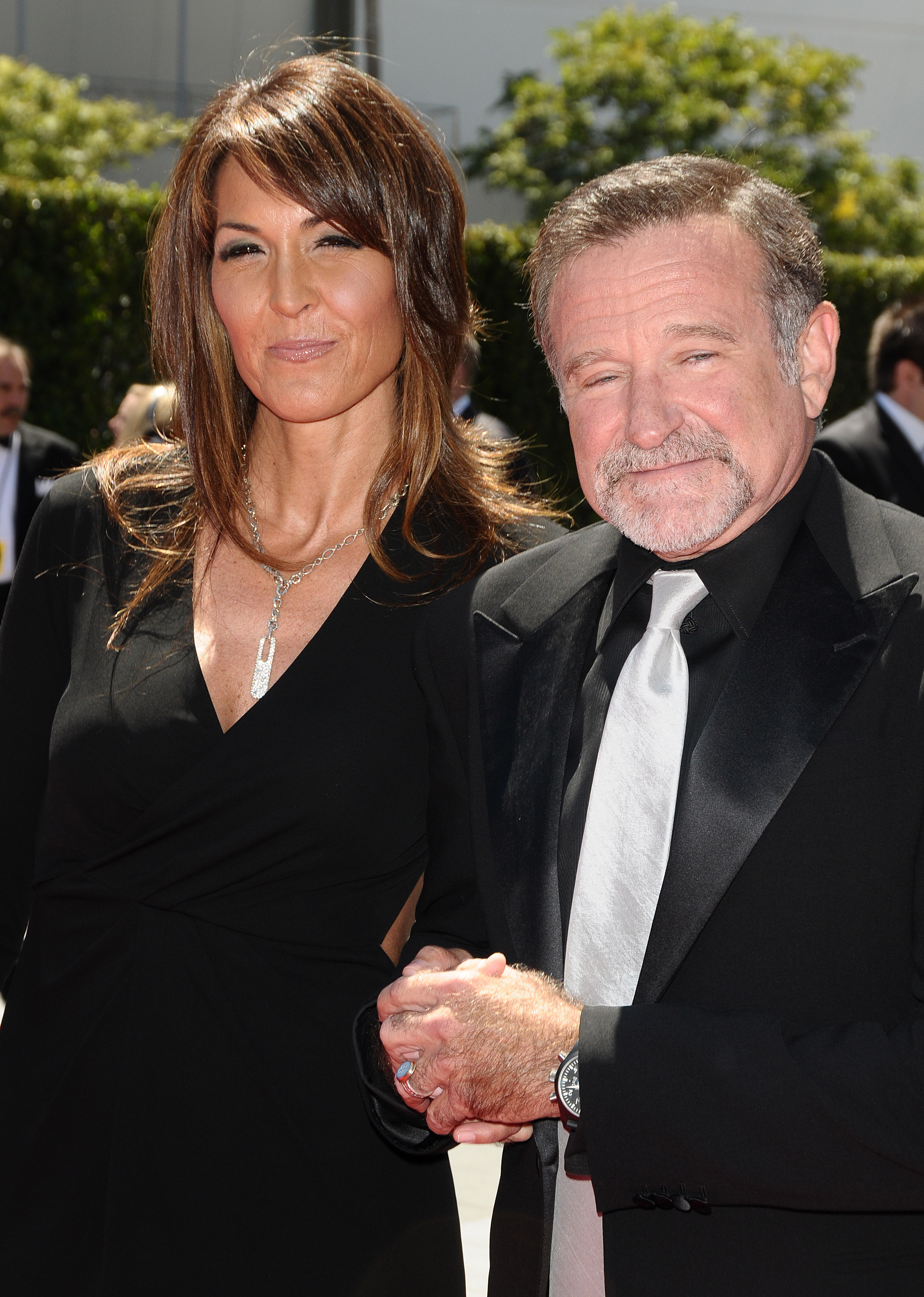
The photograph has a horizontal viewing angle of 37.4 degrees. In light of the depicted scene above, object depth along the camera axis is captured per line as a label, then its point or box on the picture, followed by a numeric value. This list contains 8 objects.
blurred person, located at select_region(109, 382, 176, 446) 5.45
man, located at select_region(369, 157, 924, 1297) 1.53
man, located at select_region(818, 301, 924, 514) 6.53
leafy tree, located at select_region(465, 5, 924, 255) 23.69
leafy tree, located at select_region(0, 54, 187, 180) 18.06
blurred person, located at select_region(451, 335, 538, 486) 3.70
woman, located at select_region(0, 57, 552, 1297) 2.08
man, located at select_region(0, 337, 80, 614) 7.16
